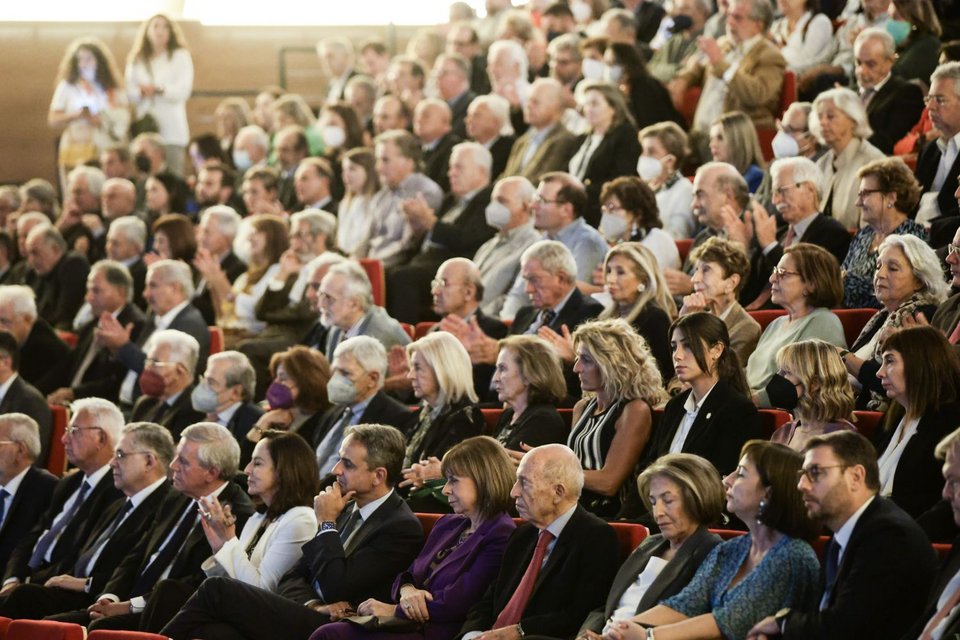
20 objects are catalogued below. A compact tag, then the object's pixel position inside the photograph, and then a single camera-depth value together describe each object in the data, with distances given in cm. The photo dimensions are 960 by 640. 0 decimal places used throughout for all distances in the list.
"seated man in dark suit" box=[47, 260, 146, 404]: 1384
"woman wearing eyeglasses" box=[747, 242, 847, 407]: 948
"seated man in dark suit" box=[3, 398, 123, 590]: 1099
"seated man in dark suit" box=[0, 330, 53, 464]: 1265
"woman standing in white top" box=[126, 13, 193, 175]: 1929
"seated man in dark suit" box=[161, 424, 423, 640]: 867
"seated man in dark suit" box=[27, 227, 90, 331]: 1598
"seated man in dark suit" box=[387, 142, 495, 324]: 1368
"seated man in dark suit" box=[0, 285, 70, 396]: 1426
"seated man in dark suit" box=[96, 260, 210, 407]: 1329
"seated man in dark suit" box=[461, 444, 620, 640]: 791
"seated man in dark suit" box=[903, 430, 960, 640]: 617
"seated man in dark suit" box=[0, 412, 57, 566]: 1142
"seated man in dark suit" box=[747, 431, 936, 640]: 653
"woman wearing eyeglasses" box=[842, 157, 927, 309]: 1019
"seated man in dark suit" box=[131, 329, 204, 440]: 1215
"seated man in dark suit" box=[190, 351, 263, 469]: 1167
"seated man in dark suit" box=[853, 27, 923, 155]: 1307
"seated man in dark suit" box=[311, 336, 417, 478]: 1081
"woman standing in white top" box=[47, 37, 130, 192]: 1932
